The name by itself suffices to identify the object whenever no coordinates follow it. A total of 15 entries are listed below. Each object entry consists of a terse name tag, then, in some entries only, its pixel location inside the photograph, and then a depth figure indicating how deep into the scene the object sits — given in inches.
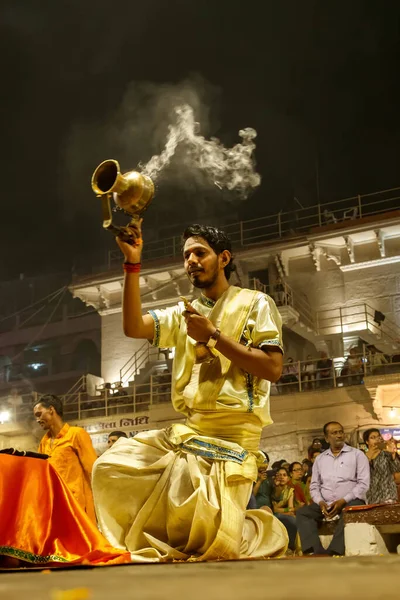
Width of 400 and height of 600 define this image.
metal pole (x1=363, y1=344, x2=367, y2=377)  746.2
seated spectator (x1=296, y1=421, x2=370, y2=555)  331.3
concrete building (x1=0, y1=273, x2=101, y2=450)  1397.6
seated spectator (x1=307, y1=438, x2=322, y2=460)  534.3
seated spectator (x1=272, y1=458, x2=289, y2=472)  513.7
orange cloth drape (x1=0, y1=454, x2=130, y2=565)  163.8
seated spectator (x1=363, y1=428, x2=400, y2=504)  321.7
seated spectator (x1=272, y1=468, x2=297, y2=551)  388.8
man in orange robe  312.5
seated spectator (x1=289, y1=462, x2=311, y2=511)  401.7
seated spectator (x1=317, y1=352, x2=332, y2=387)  786.8
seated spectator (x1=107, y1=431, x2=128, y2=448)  406.3
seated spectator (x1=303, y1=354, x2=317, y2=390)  788.2
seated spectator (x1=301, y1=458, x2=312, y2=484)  427.2
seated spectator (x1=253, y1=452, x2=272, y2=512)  387.2
